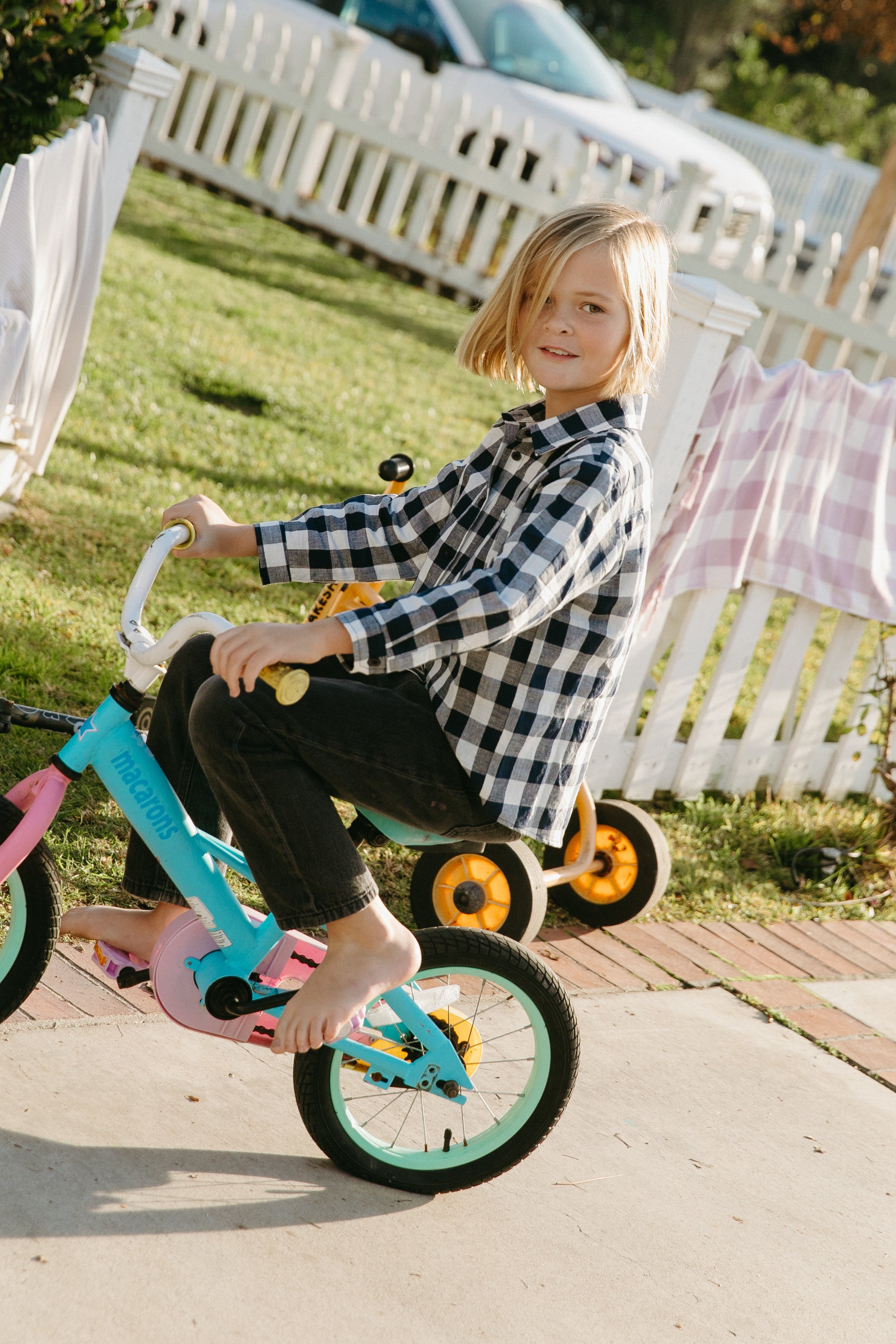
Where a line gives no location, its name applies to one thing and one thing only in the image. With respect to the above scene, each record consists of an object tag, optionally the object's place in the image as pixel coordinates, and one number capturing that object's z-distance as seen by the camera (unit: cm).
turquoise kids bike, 221
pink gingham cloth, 401
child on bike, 210
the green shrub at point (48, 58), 441
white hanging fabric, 377
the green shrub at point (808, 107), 2762
